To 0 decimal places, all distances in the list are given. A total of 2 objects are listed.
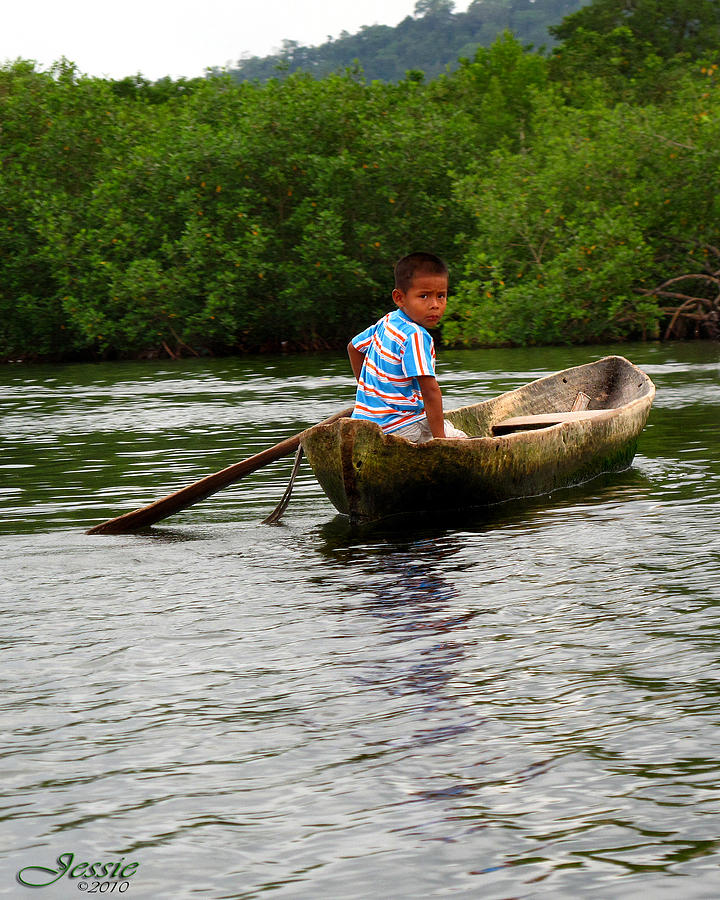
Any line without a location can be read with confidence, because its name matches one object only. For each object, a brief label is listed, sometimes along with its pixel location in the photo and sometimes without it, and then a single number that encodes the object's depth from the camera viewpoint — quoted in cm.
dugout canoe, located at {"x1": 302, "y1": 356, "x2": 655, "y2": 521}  1327
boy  1344
